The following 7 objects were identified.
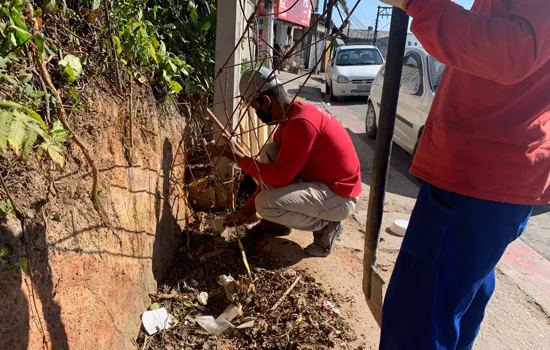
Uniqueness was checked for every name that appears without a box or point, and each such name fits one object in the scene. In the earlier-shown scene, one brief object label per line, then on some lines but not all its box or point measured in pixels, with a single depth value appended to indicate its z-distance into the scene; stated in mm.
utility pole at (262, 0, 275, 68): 5830
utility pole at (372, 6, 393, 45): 32531
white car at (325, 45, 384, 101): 11578
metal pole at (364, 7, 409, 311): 1518
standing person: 1076
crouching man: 2549
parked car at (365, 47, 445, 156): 5105
